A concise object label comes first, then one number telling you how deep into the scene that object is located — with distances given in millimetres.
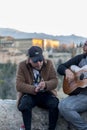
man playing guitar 4910
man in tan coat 5004
